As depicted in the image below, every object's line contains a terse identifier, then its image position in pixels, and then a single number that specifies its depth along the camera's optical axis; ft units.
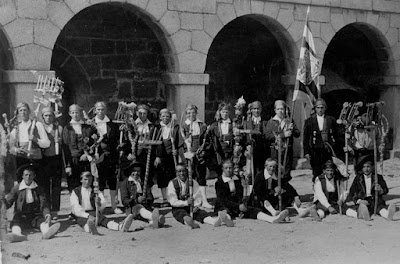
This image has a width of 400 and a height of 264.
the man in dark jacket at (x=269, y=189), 23.87
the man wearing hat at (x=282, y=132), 25.86
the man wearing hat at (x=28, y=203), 21.08
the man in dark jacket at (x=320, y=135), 26.73
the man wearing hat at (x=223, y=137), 26.71
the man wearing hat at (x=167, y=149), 25.71
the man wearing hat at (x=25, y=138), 22.30
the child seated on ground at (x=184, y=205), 22.09
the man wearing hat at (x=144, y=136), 24.94
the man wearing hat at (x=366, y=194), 23.63
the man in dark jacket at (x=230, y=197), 23.41
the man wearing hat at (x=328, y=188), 24.43
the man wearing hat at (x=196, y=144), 25.84
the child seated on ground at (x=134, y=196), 22.50
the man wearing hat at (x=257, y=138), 26.48
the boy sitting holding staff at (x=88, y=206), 21.18
